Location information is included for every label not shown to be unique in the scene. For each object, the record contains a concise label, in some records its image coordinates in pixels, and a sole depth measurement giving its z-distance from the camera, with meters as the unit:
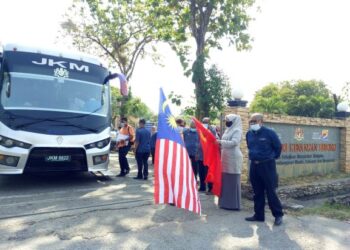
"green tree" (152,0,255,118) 13.50
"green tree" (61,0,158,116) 21.25
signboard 9.94
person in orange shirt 9.53
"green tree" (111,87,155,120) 21.93
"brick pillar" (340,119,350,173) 11.89
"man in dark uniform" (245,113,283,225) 5.62
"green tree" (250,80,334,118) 47.19
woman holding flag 6.37
